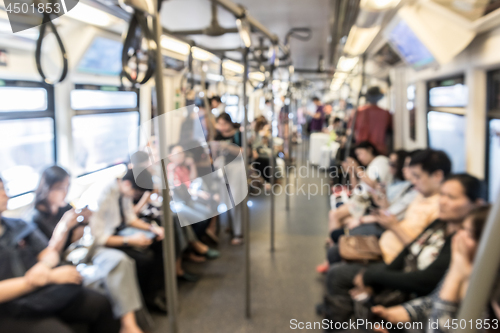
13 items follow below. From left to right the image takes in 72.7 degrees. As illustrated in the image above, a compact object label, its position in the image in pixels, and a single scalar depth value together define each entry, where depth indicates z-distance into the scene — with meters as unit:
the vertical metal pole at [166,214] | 1.16
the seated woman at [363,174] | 3.28
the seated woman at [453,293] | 1.20
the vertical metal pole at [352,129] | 4.09
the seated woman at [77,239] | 1.92
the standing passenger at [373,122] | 4.66
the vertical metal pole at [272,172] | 3.53
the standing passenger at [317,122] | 10.16
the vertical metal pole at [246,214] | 2.38
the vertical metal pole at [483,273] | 0.53
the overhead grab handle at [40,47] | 1.04
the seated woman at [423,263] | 1.60
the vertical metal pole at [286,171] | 5.44
